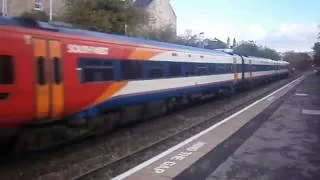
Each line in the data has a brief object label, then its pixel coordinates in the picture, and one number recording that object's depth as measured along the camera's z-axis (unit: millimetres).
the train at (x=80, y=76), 9484
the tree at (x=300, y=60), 176075
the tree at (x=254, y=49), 121500
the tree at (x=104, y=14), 40281
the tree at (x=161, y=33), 54325
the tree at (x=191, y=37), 76438
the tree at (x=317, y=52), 101625
